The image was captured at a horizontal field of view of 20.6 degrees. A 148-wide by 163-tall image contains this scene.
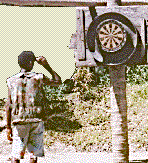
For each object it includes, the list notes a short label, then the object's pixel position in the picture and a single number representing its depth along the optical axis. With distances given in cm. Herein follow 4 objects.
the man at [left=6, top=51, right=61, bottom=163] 538
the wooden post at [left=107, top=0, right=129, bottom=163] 668
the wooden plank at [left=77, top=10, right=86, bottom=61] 632
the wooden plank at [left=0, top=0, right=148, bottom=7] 668
